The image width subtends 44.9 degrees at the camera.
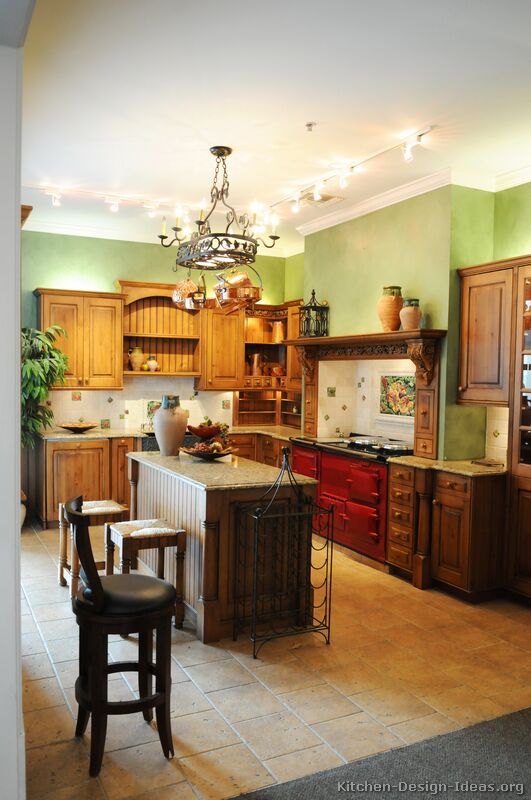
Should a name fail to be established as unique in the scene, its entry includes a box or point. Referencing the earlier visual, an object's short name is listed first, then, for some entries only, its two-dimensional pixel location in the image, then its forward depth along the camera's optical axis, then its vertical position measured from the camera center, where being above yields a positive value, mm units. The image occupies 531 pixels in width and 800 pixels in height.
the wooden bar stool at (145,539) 3830 -995
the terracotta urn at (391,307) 5414 +608
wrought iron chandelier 4016 +799
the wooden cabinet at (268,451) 7273 -855
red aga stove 5438 -936
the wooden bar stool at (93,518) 4301 -1002
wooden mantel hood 5102 +283
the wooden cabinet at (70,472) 6465 -1007
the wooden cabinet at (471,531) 4609 -1099
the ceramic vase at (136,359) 7453 +184
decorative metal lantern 6625 +618
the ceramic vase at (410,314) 5168 +523
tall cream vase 4953 -380
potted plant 6234 +0
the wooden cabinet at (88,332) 6781 +455
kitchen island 3848 -913
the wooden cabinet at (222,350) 7680 +320
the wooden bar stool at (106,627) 2594 -1049
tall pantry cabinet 4539 +132
